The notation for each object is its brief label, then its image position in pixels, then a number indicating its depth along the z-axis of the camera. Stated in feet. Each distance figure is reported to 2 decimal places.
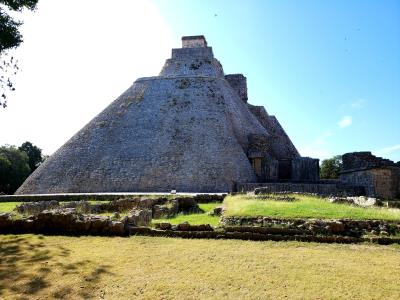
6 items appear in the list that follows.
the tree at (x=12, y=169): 136.77
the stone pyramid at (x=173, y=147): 84.48
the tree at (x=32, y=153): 171.01
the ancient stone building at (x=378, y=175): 68.90
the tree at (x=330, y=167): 163.73
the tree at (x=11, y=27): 43.19
